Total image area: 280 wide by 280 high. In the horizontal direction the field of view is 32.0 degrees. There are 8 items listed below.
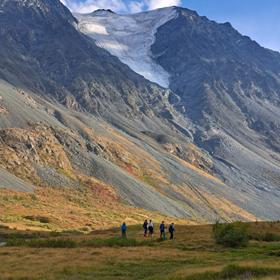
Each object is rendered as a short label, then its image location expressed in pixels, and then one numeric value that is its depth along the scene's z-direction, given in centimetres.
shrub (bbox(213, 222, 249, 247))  4600
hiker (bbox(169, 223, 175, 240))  5421
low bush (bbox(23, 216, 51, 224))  8956
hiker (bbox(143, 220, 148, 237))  5802
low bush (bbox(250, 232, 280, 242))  5291
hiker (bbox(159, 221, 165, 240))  5456
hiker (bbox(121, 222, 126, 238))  5644
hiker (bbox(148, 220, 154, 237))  5812
